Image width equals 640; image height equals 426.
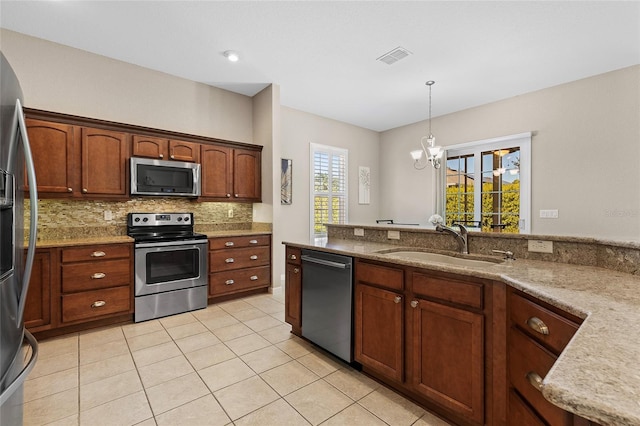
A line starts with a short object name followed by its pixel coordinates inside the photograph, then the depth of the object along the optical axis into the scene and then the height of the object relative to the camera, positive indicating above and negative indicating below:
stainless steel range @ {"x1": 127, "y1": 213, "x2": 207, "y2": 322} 3.28 -0.66
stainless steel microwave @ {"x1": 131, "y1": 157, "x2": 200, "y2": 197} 3.47 +0.39
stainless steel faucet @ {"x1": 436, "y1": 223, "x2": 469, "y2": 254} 2.17 -0.19
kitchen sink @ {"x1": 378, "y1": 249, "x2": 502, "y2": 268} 2.04 -0.36
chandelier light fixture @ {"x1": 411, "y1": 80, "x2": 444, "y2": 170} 4.11 +0.80
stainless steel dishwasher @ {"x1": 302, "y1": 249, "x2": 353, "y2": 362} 2.27 -0.75
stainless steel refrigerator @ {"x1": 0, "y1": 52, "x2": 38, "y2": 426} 1.10 -0.14
